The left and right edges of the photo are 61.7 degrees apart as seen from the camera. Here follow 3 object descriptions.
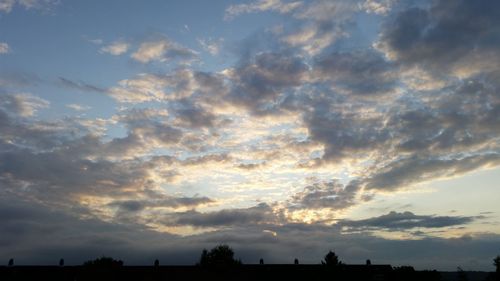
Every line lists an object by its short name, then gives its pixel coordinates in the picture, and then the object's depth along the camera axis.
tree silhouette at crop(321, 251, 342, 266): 49.22
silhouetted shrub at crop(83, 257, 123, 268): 61.38
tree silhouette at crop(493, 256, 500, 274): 50.75
